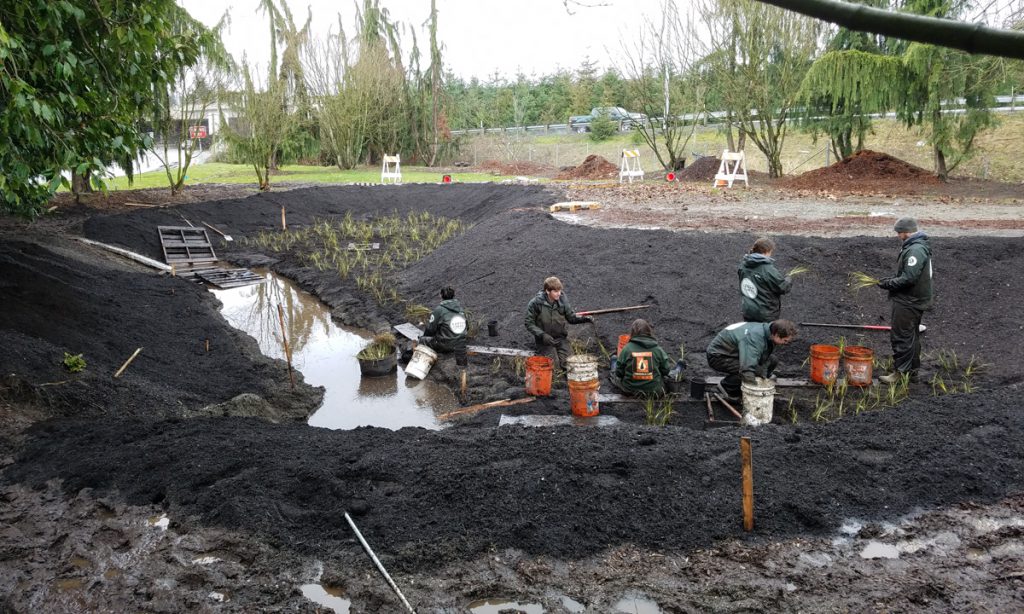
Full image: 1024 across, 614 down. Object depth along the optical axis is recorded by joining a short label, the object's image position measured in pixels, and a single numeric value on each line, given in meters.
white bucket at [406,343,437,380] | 9.61
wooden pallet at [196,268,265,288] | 15.55
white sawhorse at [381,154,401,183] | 29.98
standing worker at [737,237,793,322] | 7.71
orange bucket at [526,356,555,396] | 7.91
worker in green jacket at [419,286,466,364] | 9.67
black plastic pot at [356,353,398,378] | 9.66
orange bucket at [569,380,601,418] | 7.25
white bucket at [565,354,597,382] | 7.19
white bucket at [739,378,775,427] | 6.77
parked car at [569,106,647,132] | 39.08
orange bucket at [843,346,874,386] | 7.57
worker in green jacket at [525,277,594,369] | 8.84
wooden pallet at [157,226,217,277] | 16.77
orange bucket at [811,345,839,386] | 7.54
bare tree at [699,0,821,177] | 22.00
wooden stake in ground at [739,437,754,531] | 4.57
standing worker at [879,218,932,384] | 7.46
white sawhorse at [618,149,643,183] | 24.89
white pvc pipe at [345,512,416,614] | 4.19
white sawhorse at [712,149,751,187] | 20.71
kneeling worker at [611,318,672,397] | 7.43
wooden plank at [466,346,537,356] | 9.44
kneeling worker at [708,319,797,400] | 6.70
